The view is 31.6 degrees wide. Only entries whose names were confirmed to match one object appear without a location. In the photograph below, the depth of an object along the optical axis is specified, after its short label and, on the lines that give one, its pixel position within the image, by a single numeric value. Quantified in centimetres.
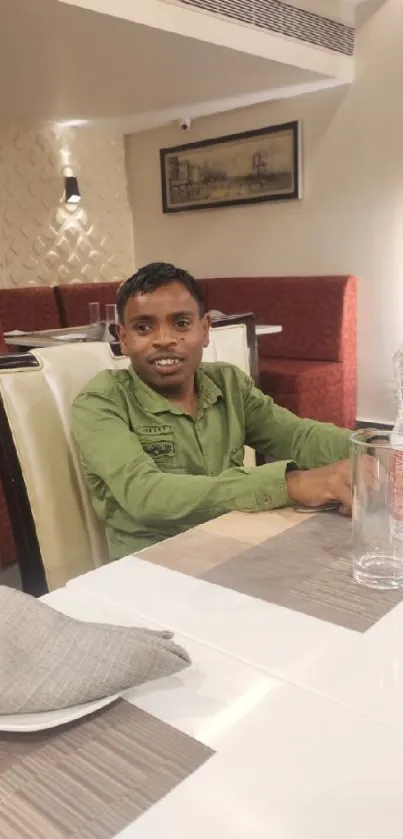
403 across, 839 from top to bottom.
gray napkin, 55
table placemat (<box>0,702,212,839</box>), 45
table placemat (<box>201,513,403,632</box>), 72
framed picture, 475
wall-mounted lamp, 536
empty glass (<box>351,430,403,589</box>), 83
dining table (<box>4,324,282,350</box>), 335
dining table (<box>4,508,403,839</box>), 45
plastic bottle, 84
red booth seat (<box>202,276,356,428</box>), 419
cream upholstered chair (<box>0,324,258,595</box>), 118
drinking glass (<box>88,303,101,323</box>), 430
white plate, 53
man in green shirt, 105
